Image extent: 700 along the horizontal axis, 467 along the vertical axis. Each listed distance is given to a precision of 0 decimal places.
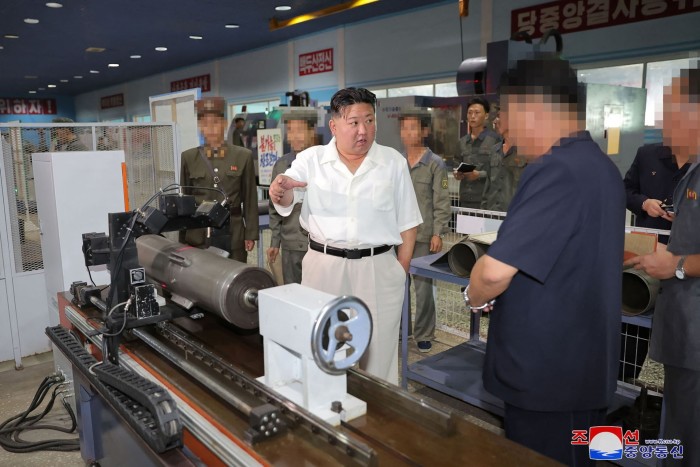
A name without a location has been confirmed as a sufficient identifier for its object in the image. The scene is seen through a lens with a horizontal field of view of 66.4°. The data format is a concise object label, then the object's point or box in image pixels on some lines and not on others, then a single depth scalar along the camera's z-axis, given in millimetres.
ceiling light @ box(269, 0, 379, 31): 6218
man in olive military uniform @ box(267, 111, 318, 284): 3348
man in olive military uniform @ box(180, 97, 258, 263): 3264
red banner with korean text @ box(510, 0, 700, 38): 4445
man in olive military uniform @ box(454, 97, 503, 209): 4156
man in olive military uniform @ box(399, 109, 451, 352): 3393
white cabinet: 2842
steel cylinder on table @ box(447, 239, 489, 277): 2539
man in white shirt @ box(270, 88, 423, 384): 2043
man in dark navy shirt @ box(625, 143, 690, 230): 2908
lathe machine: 1115
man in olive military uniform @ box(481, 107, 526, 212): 3947
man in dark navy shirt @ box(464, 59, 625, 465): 1238
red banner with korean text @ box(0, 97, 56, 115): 18125
